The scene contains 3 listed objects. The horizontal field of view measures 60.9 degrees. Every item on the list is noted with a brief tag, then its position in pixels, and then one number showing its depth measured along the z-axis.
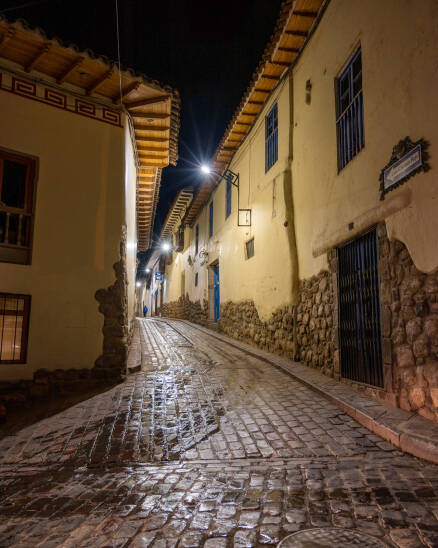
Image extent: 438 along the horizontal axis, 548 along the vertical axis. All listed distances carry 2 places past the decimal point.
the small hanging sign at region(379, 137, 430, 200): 4.63
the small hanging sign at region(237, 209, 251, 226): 12.13
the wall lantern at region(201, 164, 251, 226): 12.15
